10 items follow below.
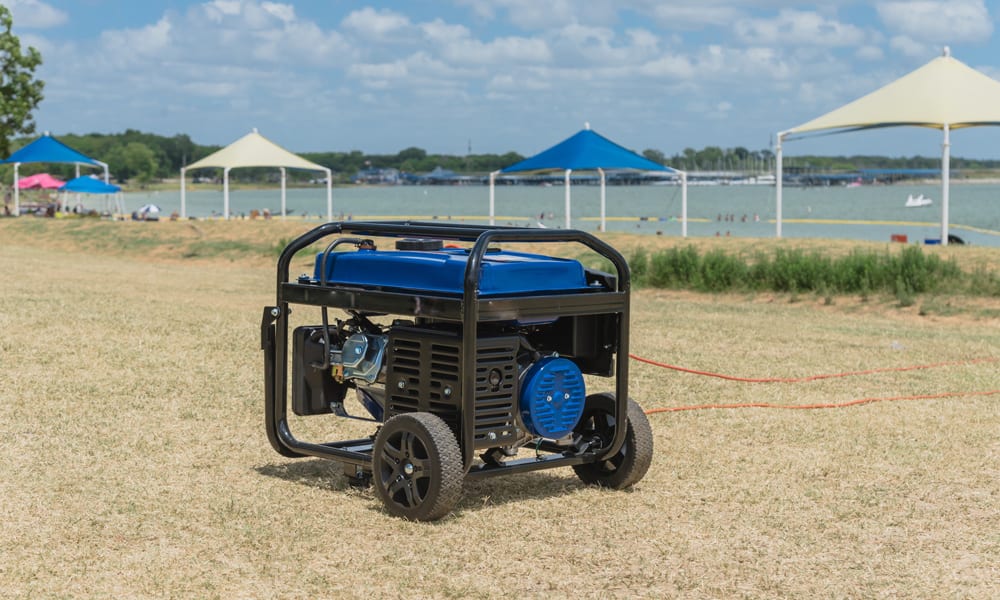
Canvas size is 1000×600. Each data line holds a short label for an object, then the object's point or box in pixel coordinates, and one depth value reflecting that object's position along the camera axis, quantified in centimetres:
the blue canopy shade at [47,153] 3900
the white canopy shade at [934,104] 2222
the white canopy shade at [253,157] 3684
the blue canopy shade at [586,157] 2752
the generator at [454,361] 571
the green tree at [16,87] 4072
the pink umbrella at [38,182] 5678
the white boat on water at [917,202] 10144
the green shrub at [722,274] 1923
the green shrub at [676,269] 1967
